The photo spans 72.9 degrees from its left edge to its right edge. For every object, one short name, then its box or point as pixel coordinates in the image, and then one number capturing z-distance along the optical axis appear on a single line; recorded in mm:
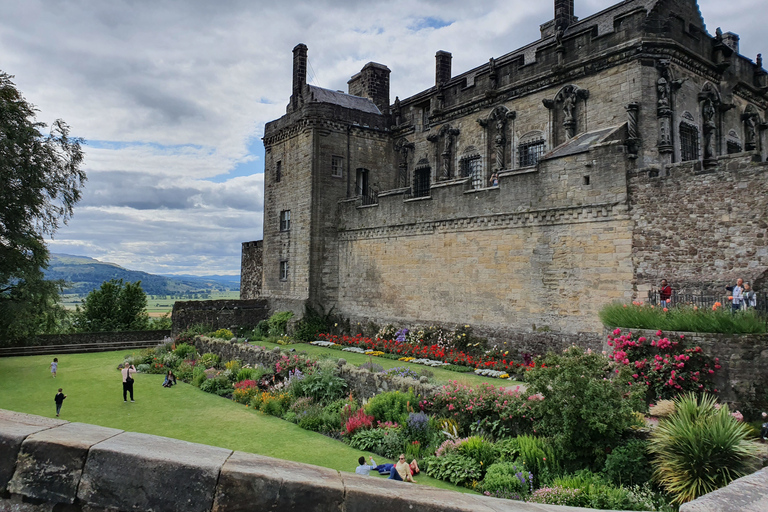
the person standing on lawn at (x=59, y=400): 15443
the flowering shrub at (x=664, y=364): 11008
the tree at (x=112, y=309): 37875
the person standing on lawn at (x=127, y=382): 17062
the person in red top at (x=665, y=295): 14602
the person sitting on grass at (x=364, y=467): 10430
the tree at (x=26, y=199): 22625
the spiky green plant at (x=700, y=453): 8234
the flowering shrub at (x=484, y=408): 11766
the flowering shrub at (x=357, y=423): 13648
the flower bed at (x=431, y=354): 18672
